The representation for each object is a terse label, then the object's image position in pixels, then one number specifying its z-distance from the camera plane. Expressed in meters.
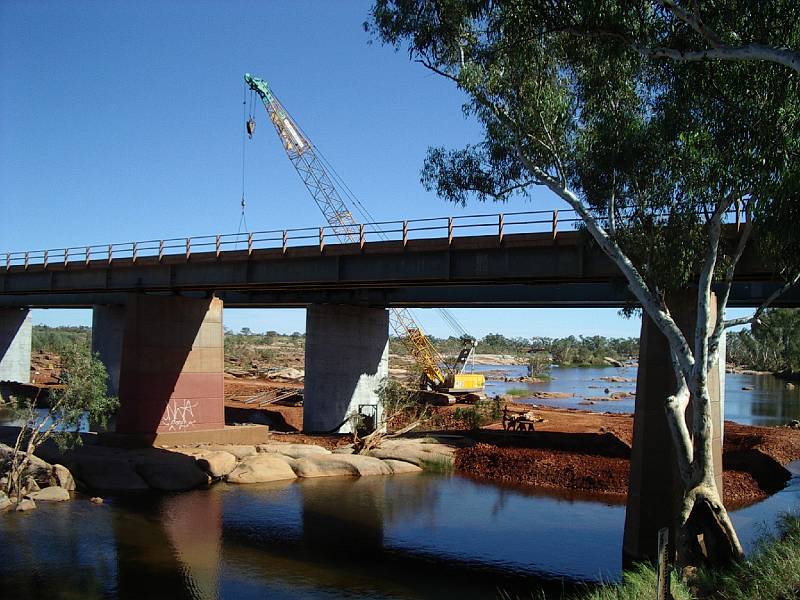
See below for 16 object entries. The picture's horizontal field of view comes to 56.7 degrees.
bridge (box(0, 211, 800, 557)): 21.78
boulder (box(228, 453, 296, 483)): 30.53
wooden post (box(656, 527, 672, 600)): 10.88
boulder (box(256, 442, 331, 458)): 34.03
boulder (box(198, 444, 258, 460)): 33.98
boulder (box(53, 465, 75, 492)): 27.38
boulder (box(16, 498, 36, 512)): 24.09
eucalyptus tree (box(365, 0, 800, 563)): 14.73
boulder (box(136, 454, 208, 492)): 28.91
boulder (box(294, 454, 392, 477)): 32.00
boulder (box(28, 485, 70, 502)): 25.84
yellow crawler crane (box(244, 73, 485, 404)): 57.81
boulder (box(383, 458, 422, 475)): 33.09
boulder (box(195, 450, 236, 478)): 30.99
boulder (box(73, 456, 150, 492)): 28.57
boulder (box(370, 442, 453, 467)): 34.62
